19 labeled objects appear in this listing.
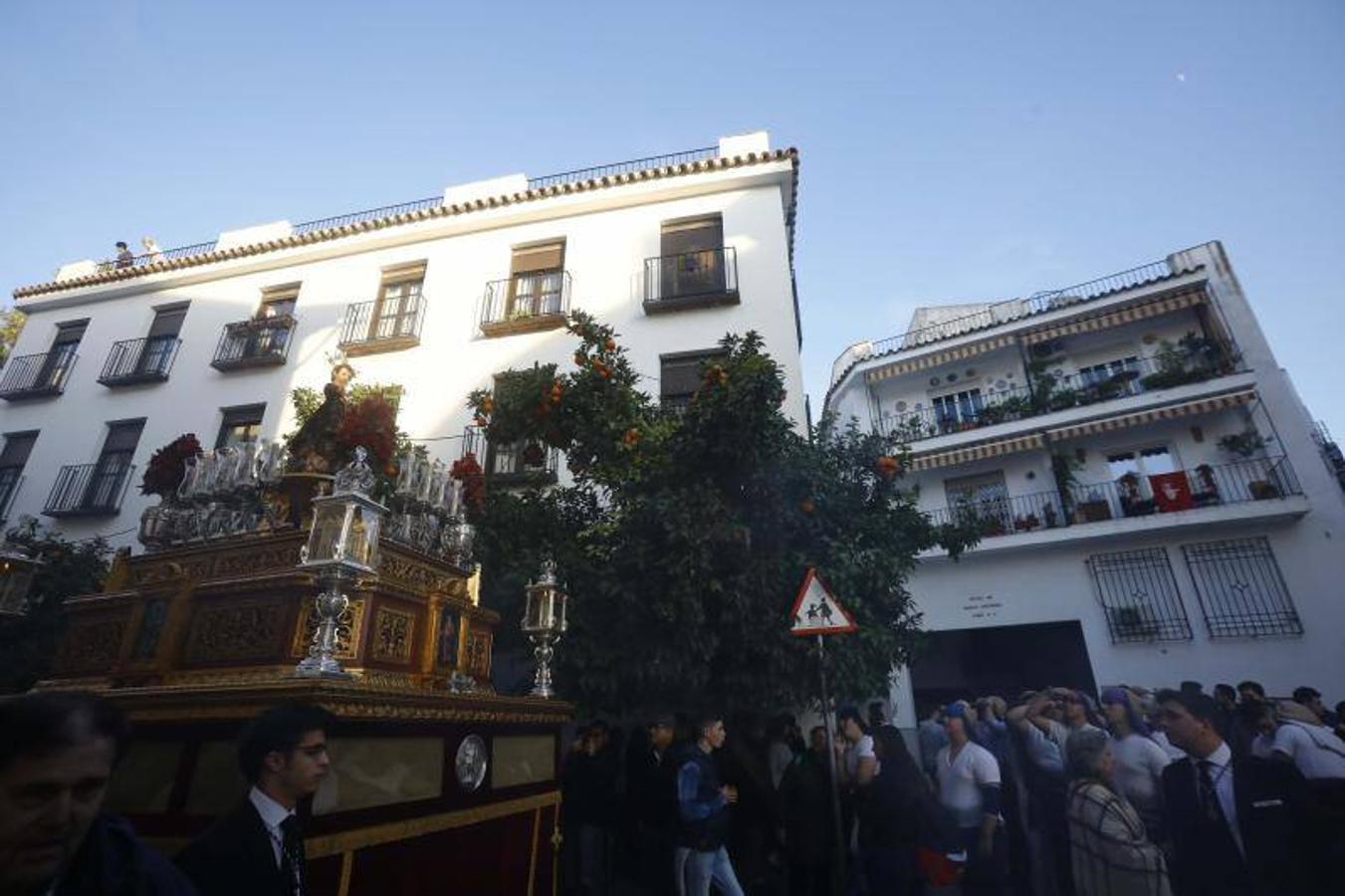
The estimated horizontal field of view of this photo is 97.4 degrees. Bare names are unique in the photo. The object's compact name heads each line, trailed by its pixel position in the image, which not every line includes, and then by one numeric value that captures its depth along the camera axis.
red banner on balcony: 12.09
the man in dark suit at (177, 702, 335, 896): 1.79
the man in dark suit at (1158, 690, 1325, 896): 2.90
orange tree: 5.60
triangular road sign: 4.25
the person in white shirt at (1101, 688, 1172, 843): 4.37
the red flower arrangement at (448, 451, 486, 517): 4.42
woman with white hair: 2.88
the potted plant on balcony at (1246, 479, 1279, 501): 11.49
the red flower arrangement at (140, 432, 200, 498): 3.78
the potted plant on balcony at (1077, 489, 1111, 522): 12.55
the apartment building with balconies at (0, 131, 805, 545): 9.95
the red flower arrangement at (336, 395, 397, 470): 3.33
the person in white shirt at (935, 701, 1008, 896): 4.41
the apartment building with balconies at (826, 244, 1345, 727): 11.16
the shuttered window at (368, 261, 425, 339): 11.11
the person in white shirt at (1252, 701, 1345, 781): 3.20
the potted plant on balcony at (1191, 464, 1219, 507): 12.03
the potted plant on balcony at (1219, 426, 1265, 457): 12.16
